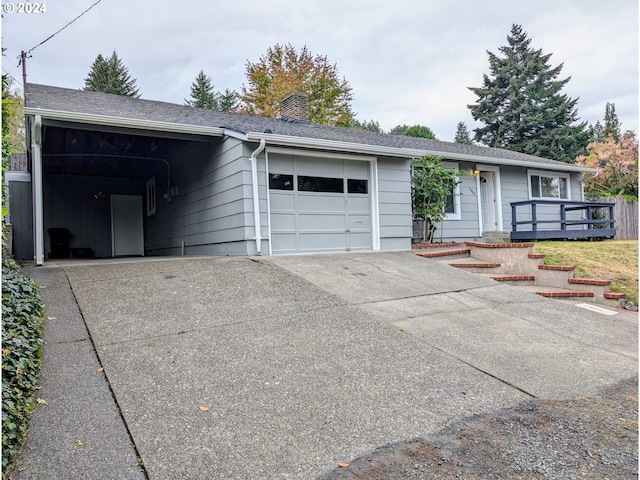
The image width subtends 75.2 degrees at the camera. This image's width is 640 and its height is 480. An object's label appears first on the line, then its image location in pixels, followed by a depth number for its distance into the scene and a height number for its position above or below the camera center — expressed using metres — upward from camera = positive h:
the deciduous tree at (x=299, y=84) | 24.45 +9.86
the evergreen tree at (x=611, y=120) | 31.97 +9.34
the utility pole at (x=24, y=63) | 12.72 +6.56
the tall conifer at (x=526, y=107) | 29.20 +9.77
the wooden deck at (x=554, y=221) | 11.11 +0.51
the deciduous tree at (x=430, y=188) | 10.29 +1.42
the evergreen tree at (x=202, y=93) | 36.28 +14.10
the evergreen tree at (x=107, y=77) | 31.98 +13.92
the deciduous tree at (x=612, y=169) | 19.80 +3.42
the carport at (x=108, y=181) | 8.51 +2.24
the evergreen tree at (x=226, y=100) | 35.50 +13.09
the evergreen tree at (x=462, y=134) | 42.44 +11.39
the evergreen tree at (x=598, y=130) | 31.06 +9.95
